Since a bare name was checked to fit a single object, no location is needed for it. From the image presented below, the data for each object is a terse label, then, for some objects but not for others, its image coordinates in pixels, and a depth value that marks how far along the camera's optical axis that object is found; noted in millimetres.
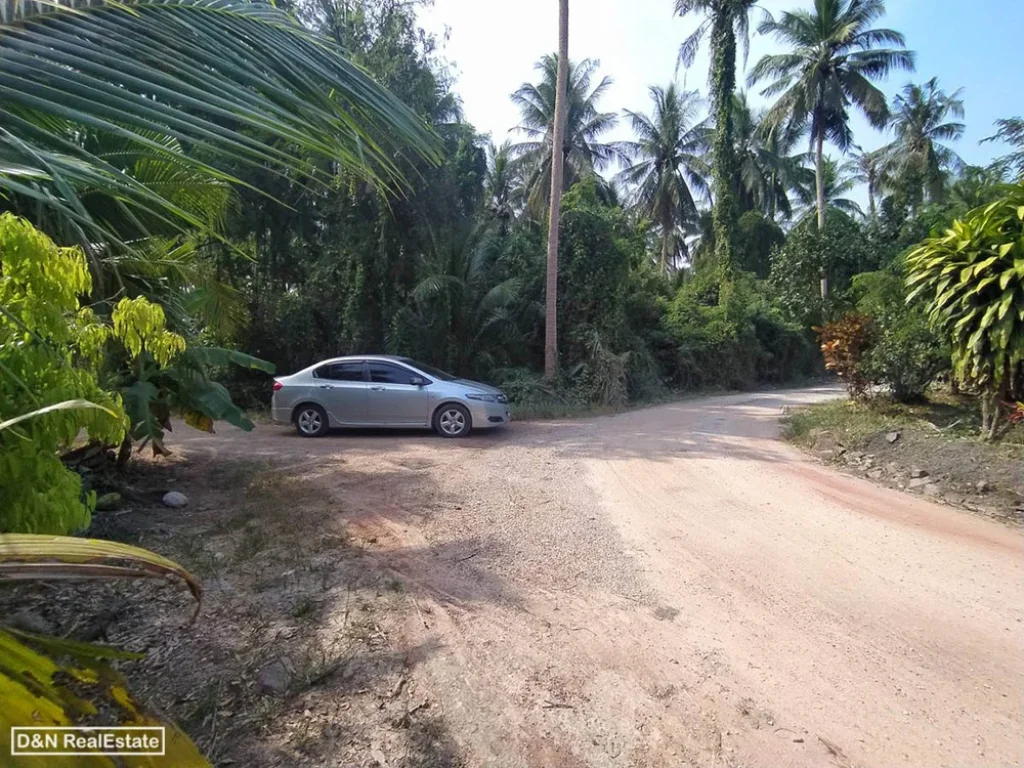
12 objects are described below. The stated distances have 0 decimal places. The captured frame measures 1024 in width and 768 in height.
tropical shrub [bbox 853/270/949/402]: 10188
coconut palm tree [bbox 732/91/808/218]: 31016
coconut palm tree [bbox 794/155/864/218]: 37369
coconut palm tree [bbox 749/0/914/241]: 26172
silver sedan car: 10477
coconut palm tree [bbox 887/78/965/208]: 33281
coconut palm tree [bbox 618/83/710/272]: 32344
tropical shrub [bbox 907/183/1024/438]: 7559
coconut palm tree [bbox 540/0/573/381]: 15281
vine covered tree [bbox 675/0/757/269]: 24609
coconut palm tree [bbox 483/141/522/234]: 29228
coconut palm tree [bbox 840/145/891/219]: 37109
